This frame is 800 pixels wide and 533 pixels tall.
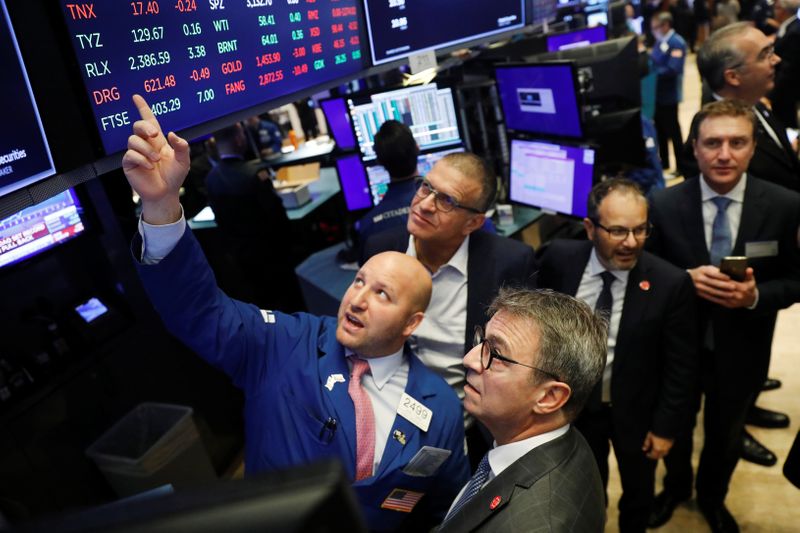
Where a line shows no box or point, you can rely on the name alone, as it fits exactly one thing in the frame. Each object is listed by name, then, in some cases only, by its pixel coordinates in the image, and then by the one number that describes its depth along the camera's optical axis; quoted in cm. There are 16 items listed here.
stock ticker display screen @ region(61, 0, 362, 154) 143
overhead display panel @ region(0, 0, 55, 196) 125
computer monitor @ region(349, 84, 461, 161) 334
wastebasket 290
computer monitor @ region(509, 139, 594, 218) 296
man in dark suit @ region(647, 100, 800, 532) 217
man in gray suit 129
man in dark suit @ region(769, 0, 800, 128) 520
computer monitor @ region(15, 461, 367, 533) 32
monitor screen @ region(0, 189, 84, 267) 244
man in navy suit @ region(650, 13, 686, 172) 626
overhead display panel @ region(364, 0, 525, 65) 250
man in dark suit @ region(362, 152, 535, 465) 220
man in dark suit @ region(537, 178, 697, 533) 202
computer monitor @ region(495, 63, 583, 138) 290
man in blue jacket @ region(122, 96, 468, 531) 161
